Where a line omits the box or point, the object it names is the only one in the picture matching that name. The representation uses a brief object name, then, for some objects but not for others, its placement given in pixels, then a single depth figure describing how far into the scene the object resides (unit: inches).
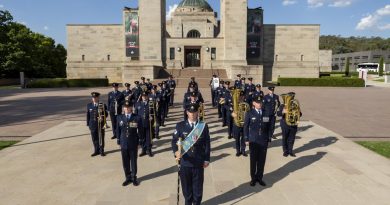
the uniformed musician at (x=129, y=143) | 276.8
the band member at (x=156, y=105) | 437.6
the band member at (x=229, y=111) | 437.4
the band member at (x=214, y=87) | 722.1
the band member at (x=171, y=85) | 733.9
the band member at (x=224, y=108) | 509.8
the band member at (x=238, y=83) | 637.7
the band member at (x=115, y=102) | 473.7
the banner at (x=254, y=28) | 1759.4
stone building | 1688.0
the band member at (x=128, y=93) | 487.8
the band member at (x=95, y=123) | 362.6
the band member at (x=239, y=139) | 364.5
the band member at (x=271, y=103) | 417.4
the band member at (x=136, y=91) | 526.1
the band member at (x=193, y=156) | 213.6
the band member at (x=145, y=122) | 370.9
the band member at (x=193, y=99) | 408.2
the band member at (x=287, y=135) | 367.9
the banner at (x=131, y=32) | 1691.7
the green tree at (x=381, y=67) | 2488.2
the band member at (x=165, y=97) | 547.1
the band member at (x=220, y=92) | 576.3
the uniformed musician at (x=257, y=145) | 275.3
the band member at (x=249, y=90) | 510.9
